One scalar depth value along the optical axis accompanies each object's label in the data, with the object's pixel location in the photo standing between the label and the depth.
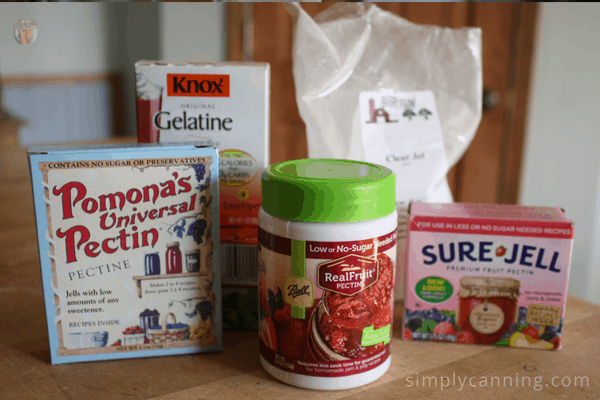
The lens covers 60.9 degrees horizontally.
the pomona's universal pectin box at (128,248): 0.51
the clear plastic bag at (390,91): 0.72
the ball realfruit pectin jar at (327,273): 0.47
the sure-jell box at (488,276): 0.57
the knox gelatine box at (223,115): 0.57
